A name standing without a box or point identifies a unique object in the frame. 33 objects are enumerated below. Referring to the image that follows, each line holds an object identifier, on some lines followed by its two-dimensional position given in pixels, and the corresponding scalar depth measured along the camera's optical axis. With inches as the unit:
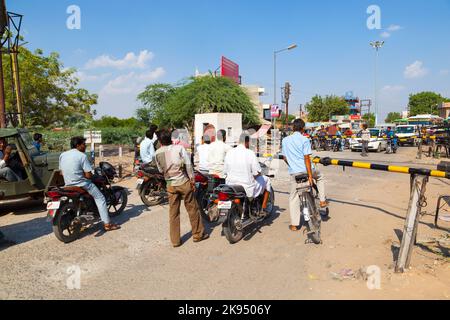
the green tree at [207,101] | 933.8
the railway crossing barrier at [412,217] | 155.1
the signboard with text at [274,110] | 929.5
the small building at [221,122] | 697.6
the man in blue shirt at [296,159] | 211.5
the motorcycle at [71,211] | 204.2
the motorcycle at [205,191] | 245.6
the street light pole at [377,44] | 1754.4
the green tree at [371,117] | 3853.3
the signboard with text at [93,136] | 436.8
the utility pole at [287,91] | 1206.8
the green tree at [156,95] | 1551.4
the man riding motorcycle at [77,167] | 215.0
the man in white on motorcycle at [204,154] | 266.5
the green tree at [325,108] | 2490.2
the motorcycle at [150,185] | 292.5
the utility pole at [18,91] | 582.0
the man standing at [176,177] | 196.7
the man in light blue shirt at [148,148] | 322.7
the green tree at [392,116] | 4377.5
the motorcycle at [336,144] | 879.1
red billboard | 1400.2
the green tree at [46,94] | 858.8
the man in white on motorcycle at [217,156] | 257.9
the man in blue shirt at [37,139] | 363.1
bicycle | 196.1
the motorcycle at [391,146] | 815.9
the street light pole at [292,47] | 1073.5
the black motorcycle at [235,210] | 194.2
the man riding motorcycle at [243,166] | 209.9
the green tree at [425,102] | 3053.6
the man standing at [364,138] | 672.1
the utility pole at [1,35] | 421.2
